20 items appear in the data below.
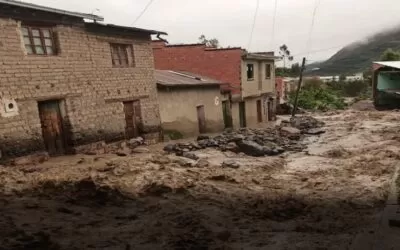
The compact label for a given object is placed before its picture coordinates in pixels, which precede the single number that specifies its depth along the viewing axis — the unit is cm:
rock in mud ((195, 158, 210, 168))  1241
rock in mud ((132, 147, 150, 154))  1445
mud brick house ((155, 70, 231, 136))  1867
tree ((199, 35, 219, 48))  6403
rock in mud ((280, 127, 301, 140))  2034
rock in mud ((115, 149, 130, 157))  1375
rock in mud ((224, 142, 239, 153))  1566
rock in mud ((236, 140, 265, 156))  1521
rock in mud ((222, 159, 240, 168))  1258
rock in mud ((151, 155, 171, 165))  1250
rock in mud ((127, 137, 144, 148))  1589
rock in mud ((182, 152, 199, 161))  1370
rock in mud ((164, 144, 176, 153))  1499
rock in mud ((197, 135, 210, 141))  1789
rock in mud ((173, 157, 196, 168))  1249
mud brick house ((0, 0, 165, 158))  1135
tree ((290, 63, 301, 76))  8168
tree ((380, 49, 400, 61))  4954
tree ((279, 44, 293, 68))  10524
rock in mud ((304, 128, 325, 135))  2245
